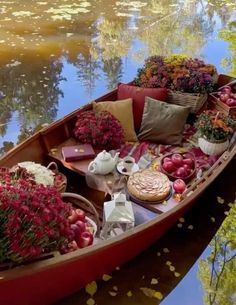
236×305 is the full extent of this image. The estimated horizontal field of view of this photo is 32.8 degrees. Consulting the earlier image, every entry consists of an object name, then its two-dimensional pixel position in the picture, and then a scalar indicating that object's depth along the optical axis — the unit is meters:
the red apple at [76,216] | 2.41
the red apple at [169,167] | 3.10
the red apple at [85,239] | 2.30
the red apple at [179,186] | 2.87
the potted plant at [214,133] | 3.33
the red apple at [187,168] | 3.07
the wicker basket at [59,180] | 2.69
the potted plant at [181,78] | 3.83
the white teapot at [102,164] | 2.90
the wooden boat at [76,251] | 1.99
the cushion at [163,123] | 3.56
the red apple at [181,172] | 3.03
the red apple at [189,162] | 3.14
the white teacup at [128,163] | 3.03
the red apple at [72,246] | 2.18
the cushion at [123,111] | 3.49
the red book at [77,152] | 3.06
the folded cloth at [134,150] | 3.36
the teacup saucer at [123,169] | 2.98
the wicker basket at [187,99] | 3.79
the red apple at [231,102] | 3.88
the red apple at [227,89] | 4.06
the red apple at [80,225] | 2.37
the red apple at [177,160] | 3.12
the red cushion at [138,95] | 3.69
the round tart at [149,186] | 2.75
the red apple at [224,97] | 3.94
